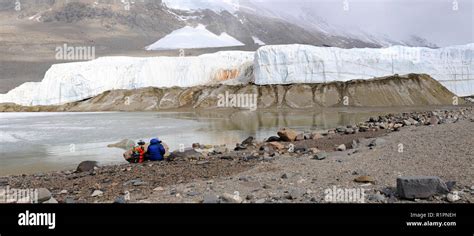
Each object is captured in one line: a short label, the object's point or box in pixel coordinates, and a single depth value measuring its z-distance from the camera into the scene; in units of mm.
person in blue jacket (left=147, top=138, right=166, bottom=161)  11322
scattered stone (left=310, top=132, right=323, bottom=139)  15477
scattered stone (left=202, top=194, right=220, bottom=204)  5392
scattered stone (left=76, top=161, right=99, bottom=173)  10445
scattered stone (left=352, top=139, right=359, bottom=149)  11108
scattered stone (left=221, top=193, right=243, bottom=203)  5427
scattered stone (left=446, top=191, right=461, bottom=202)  4967
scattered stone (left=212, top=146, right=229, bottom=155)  12938
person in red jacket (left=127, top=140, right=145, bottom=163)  11312
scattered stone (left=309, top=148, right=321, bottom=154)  10871
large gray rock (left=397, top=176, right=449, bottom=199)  5043
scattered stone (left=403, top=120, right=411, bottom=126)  17156
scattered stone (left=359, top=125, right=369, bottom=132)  16856
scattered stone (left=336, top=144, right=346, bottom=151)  11038
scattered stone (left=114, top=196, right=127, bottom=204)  5960
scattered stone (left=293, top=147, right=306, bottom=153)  11391
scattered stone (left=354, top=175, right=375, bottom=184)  6502
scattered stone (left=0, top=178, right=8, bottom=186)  8938
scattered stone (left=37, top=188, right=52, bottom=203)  6129
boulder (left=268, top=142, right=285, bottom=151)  12469
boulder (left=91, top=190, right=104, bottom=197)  6965
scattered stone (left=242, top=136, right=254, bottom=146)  14430
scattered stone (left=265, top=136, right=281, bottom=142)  15562
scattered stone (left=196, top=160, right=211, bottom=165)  10095
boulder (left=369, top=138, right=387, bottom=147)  10832
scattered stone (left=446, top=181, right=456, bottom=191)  5432
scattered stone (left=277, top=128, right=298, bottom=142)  15133
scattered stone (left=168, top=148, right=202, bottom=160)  11297
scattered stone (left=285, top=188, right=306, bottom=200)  5712
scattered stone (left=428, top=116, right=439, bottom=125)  16016
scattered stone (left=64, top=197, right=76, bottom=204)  6463
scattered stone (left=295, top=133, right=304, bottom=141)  15326
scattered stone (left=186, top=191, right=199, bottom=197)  6330
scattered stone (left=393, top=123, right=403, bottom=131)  15655
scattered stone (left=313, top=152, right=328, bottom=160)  9648
